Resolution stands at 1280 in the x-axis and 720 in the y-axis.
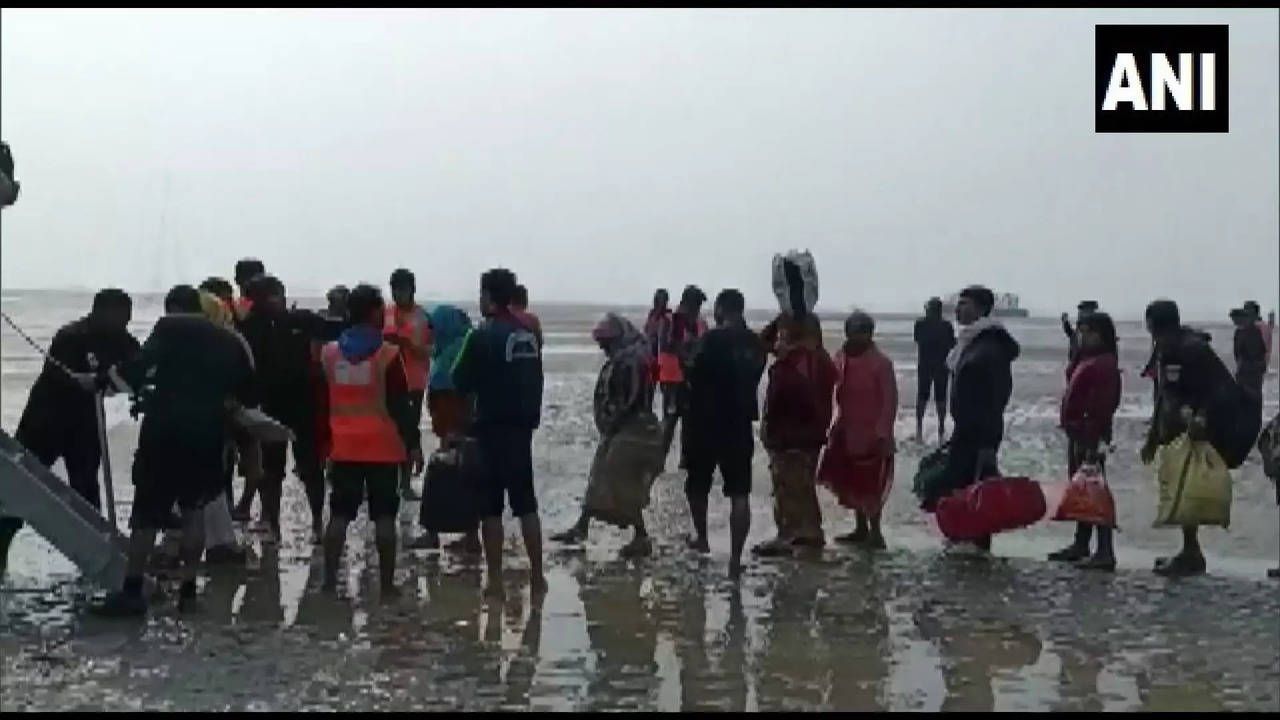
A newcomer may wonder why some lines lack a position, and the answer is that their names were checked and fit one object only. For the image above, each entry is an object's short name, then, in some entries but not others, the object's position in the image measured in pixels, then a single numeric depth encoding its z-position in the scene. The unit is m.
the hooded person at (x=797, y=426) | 10.84
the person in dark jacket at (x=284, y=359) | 10.71
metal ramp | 8.61
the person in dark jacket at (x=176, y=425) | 8.46
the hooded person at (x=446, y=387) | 11.25
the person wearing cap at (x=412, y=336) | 11.73
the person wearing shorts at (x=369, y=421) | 9.00
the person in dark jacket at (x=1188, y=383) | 10.20
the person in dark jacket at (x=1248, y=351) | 18.50
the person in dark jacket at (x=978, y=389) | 10.98
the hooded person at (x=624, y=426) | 10.71
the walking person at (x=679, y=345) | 13.21
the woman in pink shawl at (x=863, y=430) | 11.28
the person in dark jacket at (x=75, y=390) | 9.62
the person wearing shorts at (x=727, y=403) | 10.37
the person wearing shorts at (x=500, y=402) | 9.05
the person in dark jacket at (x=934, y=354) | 18.25
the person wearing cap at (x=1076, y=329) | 11.45
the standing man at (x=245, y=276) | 11.23
